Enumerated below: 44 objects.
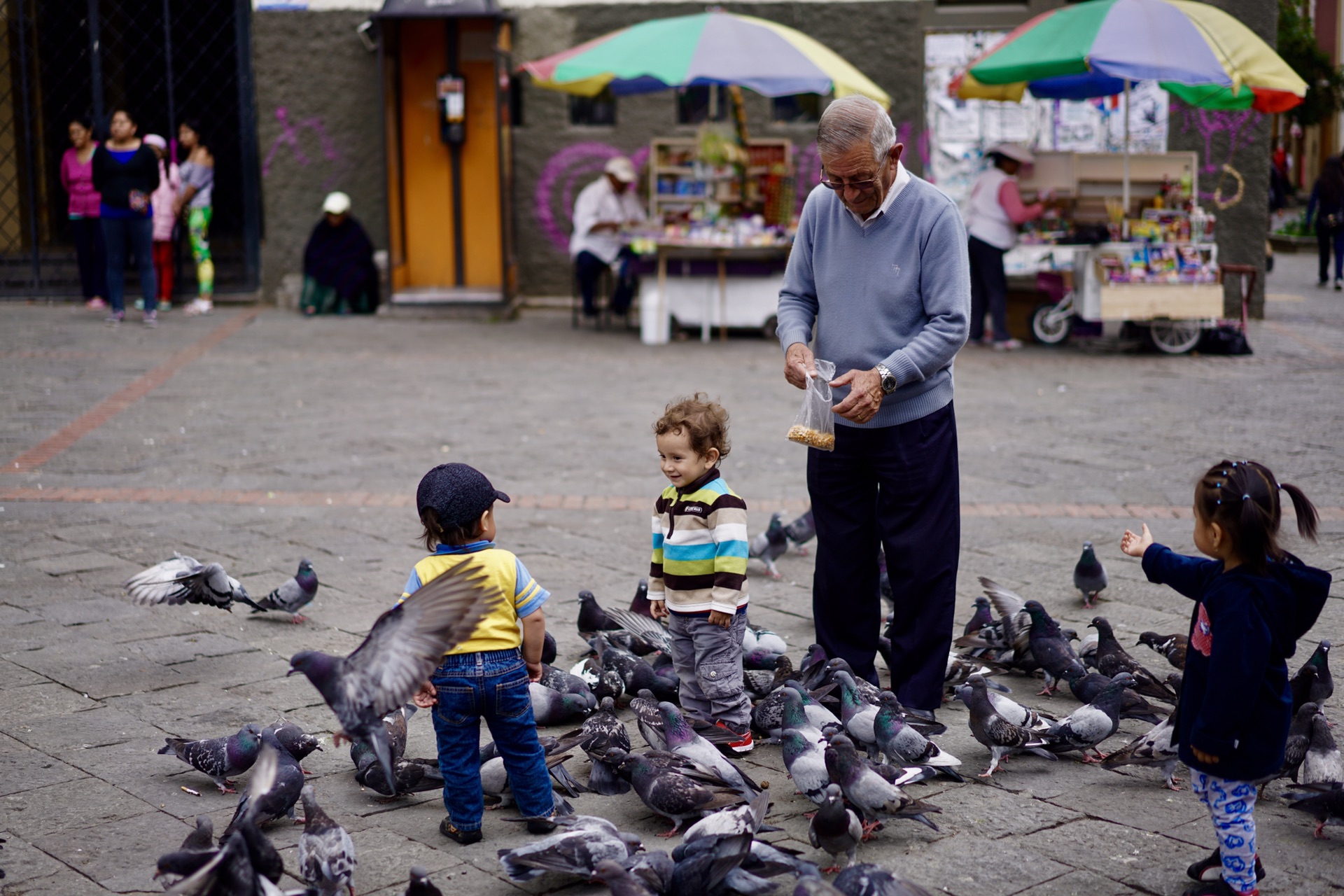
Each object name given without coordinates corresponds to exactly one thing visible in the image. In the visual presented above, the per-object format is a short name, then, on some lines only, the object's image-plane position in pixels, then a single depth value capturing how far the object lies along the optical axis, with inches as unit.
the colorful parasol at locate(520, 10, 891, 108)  454.0
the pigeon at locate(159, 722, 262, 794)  144.6
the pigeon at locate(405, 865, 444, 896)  111.0
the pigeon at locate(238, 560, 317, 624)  203.5
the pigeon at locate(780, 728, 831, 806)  136.2
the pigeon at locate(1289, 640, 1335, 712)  153.4
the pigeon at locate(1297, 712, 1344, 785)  137.9
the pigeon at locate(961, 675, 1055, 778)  150.3
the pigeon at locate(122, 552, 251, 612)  191.5
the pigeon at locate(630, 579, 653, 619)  196.5
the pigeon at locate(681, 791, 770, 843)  119.5
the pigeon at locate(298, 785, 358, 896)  117.6
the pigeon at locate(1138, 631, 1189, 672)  177.9
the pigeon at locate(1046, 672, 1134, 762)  152.9
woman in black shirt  494.6
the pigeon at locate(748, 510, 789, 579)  232.8
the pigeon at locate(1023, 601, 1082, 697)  176.6
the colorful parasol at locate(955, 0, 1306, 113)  421.7
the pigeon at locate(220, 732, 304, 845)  131.3
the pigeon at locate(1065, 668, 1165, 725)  157.4
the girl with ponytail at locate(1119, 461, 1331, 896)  116.2
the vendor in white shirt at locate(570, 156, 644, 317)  528.1
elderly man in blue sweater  150.1
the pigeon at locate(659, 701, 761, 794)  138.0
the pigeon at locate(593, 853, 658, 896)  114.4
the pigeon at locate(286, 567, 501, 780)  117.3
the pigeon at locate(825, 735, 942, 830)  130.9
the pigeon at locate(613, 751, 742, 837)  133.0
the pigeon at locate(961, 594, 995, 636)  195.9
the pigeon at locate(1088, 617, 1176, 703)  167.5
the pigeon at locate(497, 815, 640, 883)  119.6
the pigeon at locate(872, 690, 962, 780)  141.6
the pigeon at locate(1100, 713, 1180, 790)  145.6
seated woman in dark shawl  571.8
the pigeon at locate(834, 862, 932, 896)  113.1
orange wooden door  577.9
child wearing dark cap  131.3
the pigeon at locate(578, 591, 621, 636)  192.1
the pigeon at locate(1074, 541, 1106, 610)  214.1
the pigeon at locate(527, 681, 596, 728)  163.5
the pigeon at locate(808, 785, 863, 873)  124.3
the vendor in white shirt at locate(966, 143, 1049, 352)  480.7
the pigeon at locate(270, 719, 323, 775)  141.4
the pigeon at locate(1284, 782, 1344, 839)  132.8
